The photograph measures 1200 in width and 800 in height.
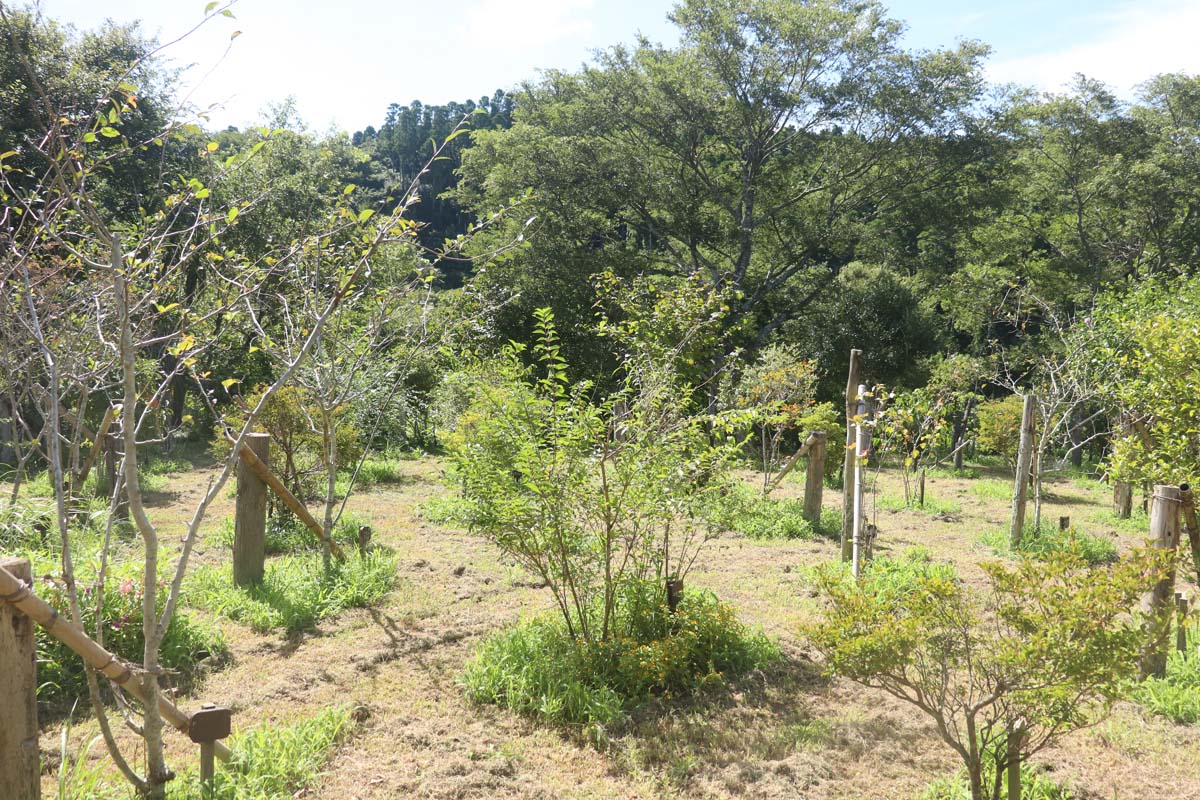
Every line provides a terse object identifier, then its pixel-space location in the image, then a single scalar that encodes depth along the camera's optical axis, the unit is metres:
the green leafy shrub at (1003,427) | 15.00
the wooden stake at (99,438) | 4.62
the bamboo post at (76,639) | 2.57
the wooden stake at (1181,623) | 3.53
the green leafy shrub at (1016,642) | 2.96
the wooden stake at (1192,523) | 5.44
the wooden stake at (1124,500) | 11.38
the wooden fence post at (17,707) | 2.60
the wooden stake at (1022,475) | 8.93
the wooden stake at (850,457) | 7.06
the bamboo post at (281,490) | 5.96
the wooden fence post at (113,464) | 8.52
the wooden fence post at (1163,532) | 4.78
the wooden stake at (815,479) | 9.73
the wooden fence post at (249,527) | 6.16
